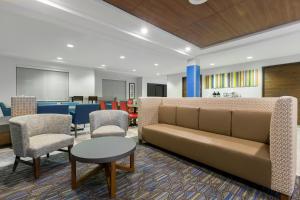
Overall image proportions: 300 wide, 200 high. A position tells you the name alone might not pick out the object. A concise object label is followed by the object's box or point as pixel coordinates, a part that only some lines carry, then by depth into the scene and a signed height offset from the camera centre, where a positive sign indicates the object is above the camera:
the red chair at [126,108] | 5.74 -0.36
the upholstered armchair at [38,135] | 1.93 -0.56
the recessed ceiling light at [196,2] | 2.54 +1.63
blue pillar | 5.99 +0.74
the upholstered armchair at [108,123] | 2.63 -0.48
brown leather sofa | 1.67 -0.59
